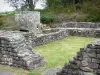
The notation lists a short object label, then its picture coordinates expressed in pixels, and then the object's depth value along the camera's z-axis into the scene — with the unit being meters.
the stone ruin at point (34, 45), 3.43
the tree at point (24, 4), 16.37
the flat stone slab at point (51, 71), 4.46
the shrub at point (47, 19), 11.52
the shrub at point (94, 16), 11.22
